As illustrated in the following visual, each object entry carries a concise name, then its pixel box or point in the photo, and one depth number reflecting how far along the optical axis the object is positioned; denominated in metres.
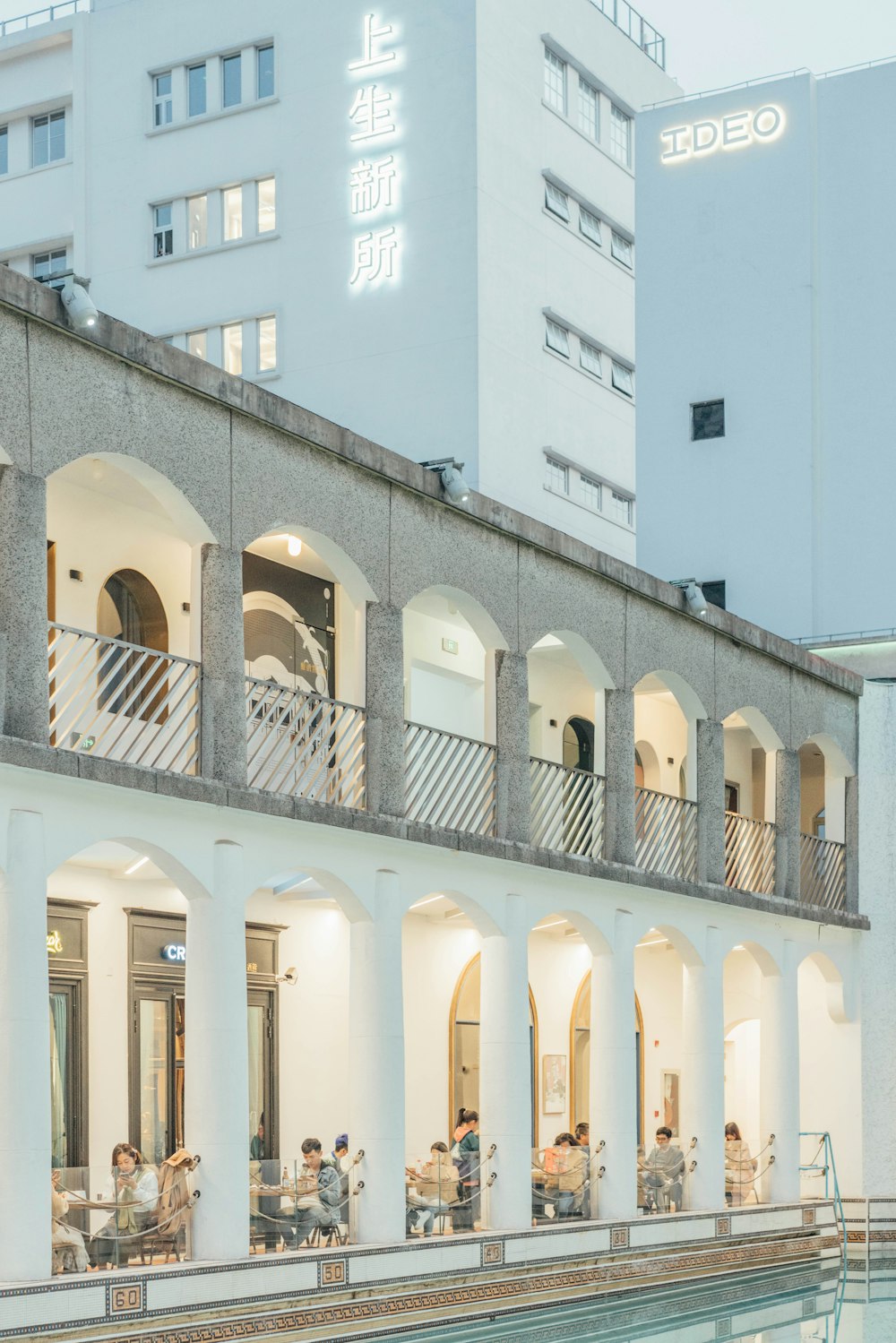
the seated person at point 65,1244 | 13.26
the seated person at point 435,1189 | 17.27
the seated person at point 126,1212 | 13.62
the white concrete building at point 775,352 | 29.31
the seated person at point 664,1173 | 21.00
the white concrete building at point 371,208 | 35.19
